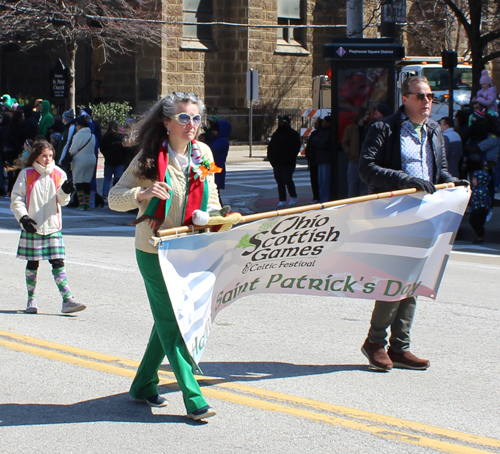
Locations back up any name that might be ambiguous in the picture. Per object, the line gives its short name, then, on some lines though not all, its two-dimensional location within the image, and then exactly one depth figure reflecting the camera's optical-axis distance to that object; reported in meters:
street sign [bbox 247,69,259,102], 26.78
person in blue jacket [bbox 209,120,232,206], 14.59
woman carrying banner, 4.41
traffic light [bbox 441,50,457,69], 16.14
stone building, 31.28
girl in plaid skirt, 7.14
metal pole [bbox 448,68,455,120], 16.16
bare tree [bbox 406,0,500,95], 30.41
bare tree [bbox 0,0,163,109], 27.05
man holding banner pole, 5.42
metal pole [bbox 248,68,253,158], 26.90
